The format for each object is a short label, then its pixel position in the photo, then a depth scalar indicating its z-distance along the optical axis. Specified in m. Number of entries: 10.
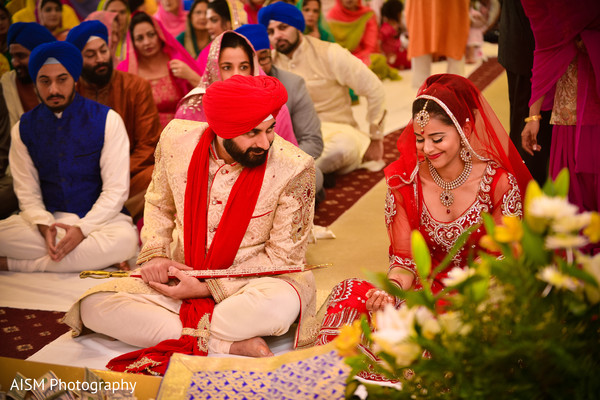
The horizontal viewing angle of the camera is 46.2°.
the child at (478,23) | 8.86
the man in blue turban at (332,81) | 4.70
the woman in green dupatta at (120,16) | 5.59
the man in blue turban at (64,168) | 3.35
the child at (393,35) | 8.92
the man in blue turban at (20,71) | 4.31
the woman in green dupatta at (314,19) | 5.74
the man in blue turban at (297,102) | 3.96
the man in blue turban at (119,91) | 4.00
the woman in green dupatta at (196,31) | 5.14
